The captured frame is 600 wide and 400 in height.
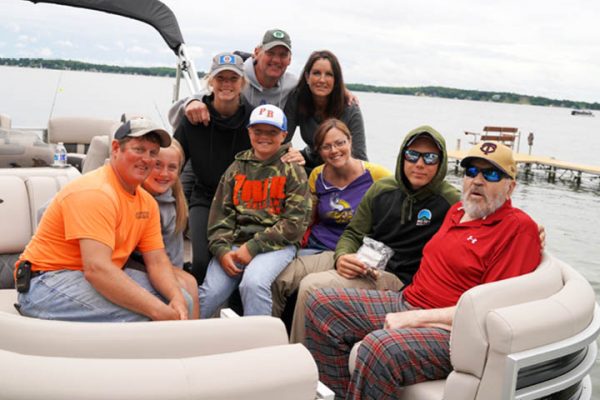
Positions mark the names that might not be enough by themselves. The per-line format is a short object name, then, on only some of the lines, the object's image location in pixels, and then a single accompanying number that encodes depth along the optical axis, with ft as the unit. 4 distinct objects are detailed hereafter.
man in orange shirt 7.89
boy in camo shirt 11.07
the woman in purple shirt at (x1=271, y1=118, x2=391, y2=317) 11.97
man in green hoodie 10.59
